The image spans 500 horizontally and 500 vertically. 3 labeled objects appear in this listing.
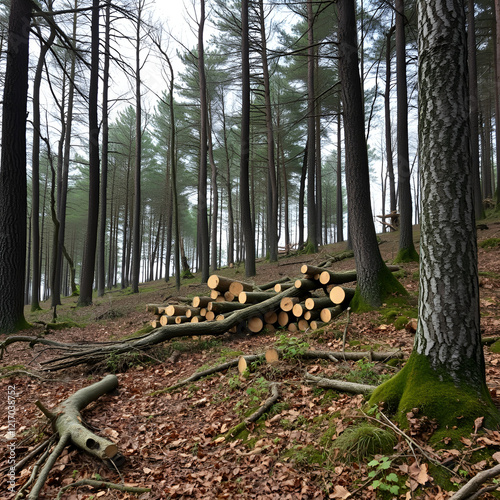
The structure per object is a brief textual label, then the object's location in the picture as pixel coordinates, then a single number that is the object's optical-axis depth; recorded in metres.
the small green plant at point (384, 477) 2.23
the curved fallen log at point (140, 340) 5.71
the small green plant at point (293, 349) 4.62
